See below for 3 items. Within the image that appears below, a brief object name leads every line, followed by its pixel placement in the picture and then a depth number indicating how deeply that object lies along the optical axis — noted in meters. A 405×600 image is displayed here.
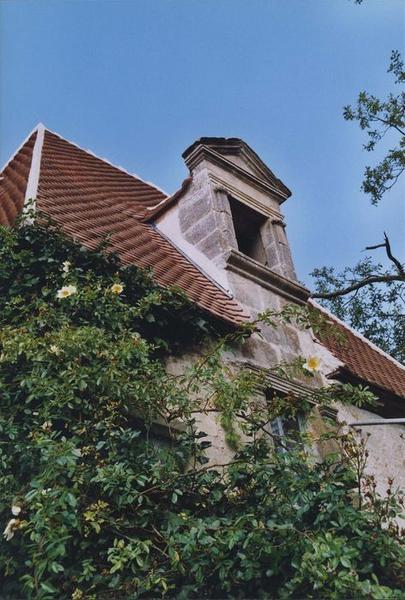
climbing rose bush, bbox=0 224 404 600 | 2.87
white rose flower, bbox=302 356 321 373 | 3.87
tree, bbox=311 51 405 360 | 11.38
